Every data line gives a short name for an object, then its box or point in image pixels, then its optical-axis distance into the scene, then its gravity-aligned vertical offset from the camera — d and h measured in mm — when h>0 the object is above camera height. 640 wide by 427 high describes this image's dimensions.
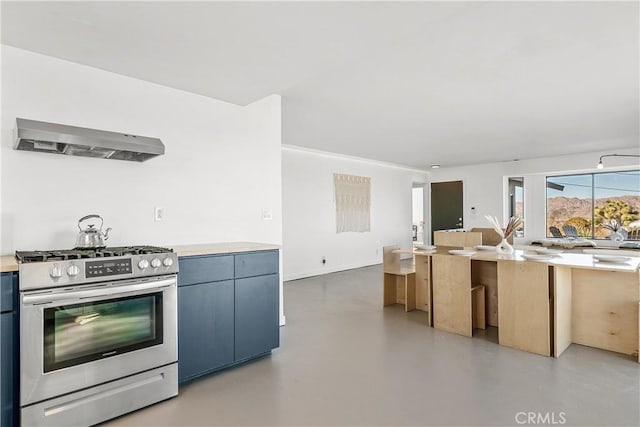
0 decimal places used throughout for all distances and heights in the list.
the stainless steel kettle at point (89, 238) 2365 -130
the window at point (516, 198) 8250 +442
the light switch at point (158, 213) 2938 +45
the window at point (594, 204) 6824 +244
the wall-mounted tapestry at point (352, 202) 7305 +324
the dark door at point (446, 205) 9344 +313
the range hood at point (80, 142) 2125 +499
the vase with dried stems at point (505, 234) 3650 -188
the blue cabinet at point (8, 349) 1798 -669
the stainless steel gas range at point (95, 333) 1842 -667
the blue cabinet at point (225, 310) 2467 -700
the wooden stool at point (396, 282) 4410 -854
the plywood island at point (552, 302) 2961 -773
